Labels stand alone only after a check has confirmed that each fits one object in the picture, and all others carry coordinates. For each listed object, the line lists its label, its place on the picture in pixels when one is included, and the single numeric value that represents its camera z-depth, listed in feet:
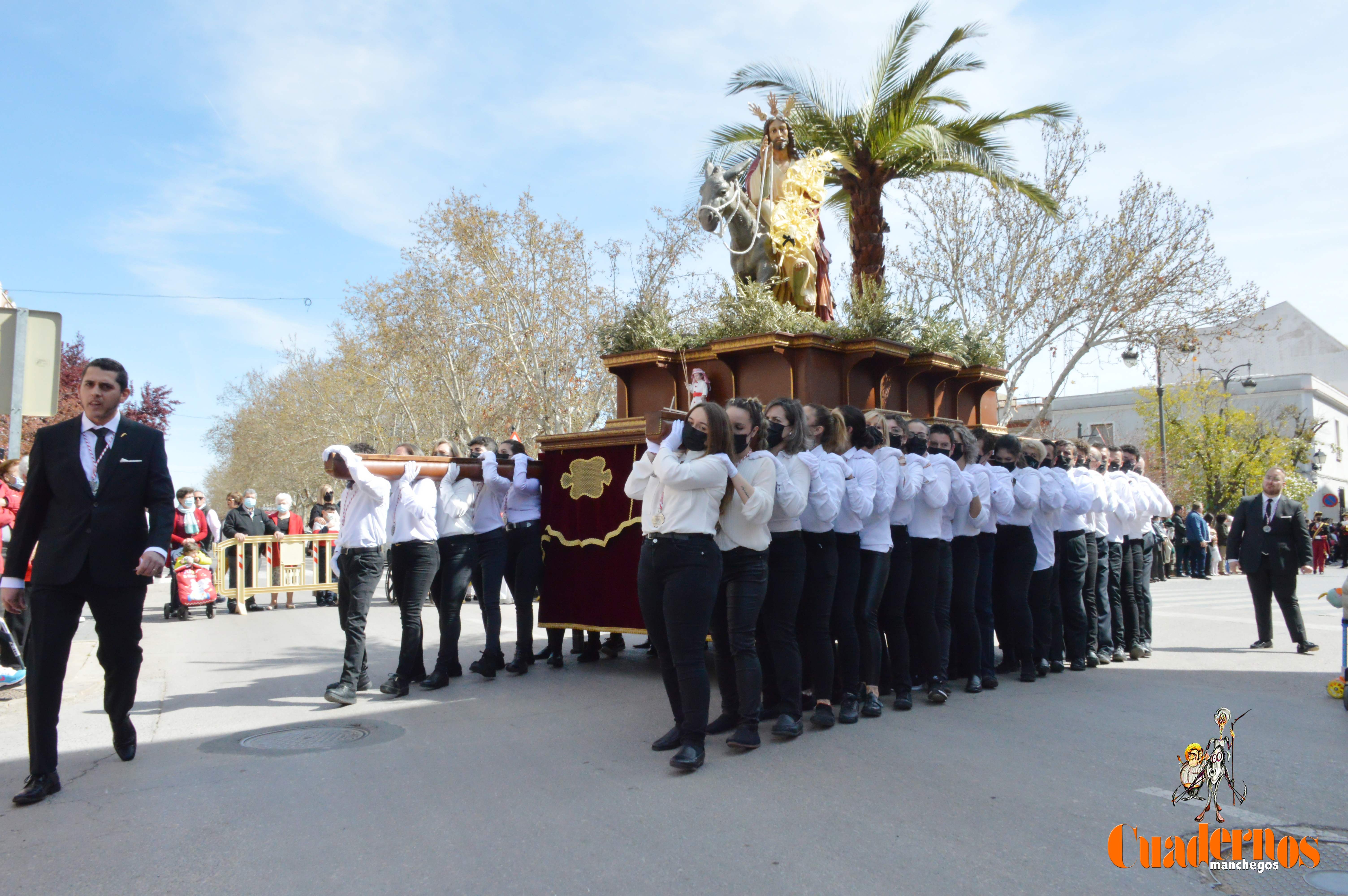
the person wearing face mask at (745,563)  17.75
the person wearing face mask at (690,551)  16.69
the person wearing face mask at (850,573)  20.34
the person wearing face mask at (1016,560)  25.48
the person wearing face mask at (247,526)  53.01
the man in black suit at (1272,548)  31.76
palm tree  43.45
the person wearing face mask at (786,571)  18.66
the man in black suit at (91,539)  15.80
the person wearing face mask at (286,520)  57.16
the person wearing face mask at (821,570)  19.24
